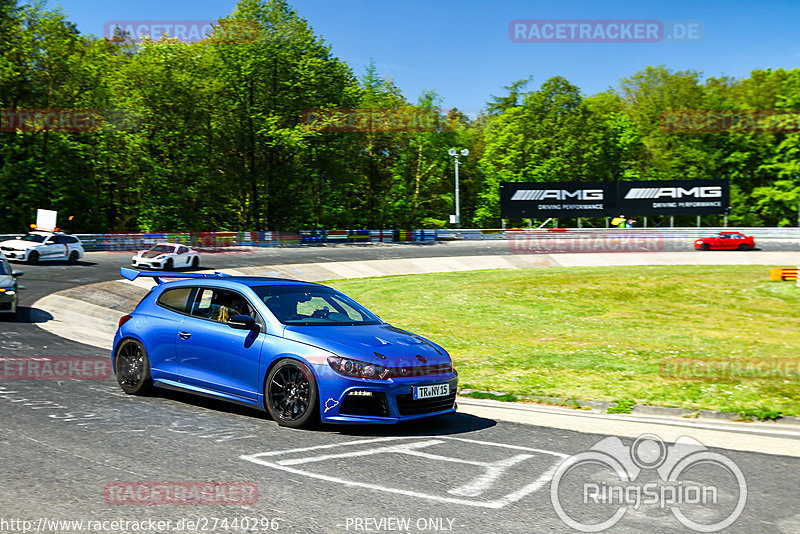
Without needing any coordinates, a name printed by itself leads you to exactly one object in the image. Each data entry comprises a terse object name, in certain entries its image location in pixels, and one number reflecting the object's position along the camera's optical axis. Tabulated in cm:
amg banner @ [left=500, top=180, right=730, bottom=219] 5591
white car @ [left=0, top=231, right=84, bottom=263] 3197
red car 4622
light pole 5485
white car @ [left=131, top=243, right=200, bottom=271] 3194
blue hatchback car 743
